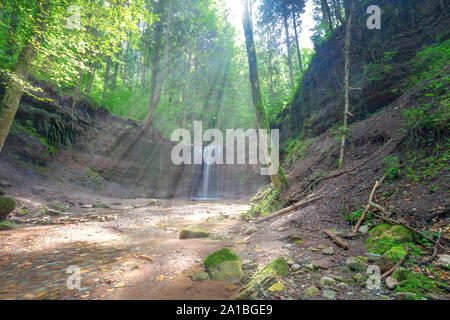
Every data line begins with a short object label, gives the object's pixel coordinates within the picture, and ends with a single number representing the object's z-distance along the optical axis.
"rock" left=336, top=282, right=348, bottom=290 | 2.09
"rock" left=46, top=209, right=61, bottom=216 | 7.76
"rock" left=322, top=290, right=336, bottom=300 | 1.96
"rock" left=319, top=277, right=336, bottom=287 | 2.16
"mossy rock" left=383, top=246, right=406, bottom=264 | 2.40
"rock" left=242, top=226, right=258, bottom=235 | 5.01
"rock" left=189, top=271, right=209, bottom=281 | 2.60
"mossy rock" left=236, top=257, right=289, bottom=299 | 2.12
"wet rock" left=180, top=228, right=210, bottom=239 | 4.96
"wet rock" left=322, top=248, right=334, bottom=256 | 2.91
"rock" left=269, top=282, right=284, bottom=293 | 2.12
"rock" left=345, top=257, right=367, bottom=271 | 2.41
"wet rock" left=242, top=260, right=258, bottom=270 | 2.86
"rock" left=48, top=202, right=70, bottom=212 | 8.43
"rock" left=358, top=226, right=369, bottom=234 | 3.41
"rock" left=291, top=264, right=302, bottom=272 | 2.53
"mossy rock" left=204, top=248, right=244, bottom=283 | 2.60
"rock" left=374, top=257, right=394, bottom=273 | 2.33
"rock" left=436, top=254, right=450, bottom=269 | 2.20
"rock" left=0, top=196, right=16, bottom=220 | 5.90
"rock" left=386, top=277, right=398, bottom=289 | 1.98
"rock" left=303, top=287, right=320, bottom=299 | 1.99
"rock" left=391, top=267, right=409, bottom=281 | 2.10
